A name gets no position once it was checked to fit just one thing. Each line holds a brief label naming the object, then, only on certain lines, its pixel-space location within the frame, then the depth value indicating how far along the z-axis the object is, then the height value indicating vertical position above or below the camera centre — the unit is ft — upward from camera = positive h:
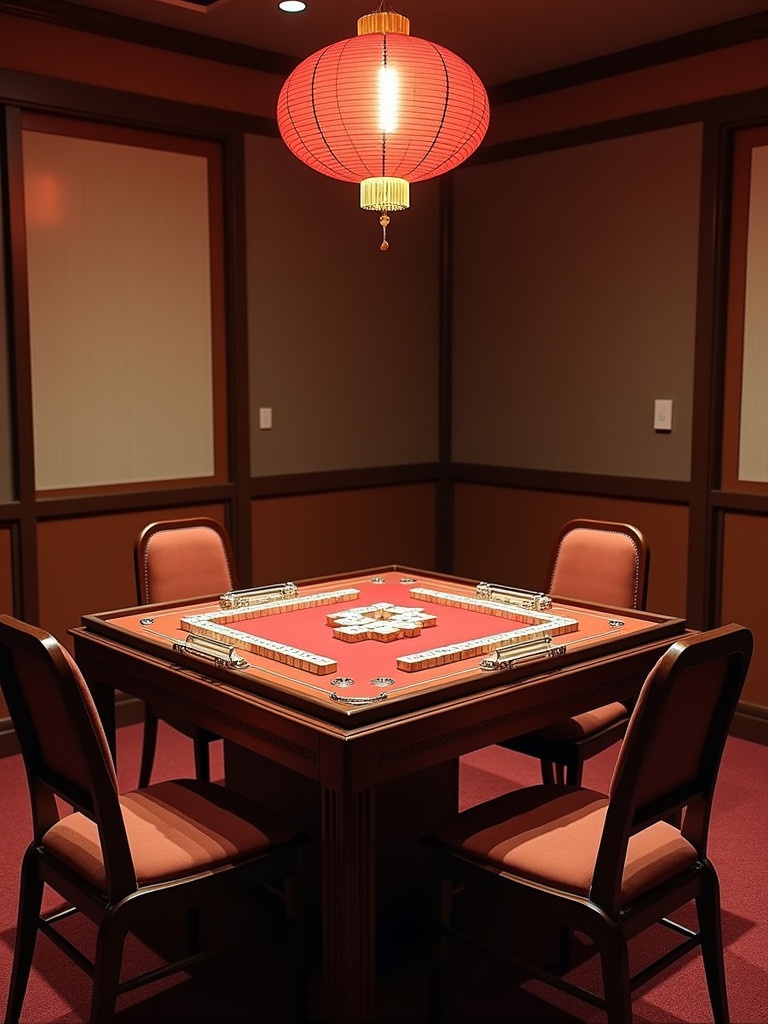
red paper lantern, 7.19 +1.98
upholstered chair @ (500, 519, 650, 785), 8.77 -1.83
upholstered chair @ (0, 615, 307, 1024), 6.04 -2.76
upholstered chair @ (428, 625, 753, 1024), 5.90 -2.74
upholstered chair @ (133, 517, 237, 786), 10.17 -1.65
